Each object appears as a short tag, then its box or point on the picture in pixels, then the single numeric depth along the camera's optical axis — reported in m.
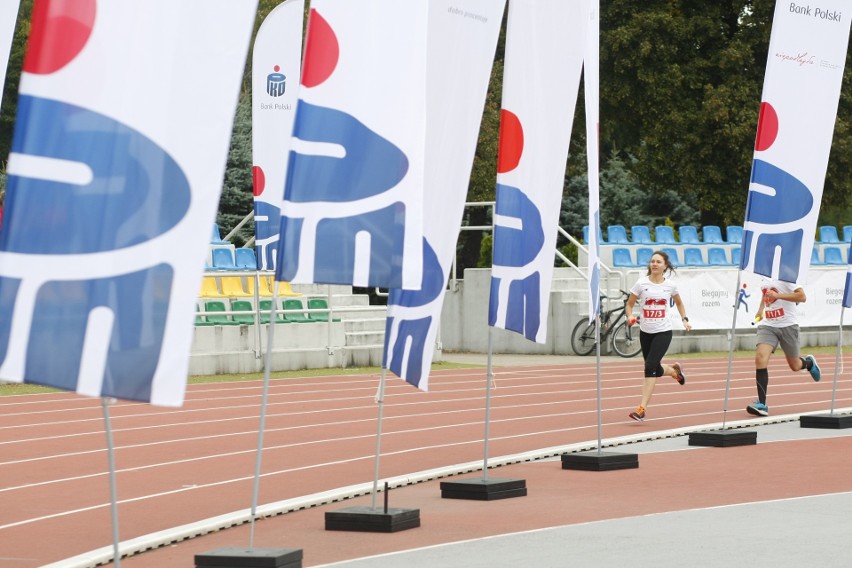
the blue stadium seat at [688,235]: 36.12
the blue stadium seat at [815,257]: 37.08
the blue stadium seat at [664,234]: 36.25
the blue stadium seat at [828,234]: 38.50
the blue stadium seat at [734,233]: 37.69
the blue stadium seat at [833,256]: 36.22
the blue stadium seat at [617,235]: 34.47
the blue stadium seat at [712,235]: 36.75
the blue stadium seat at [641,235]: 35.09
